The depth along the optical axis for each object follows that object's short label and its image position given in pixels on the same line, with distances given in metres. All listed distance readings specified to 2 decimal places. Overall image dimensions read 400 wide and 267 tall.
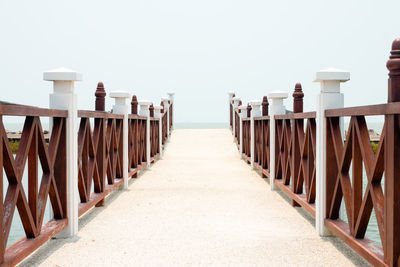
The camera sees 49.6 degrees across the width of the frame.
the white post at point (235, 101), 16.47
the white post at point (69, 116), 4.15
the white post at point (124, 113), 7.21
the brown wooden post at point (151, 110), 12.19
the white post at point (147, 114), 10.34
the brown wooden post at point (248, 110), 12.41
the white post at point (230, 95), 18.97
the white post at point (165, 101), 17.24
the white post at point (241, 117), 12.39
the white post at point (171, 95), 19.82
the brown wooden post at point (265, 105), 9.05
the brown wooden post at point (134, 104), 9.26
